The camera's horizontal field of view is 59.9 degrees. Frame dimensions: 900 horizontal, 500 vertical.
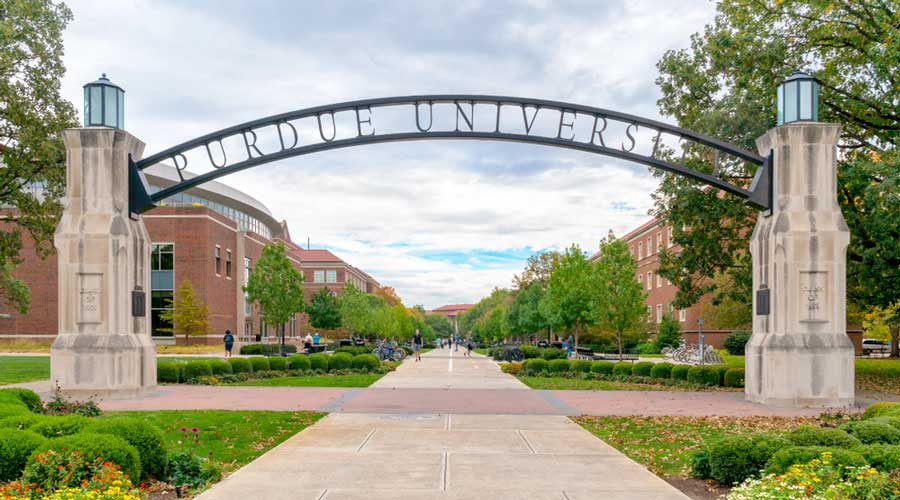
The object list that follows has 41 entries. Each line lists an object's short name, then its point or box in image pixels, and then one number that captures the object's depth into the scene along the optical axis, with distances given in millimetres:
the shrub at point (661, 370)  23188
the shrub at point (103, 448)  6965
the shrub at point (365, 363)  27594
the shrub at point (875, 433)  8016
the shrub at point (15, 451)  7098
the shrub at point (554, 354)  33803
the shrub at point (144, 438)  7754
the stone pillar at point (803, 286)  15523
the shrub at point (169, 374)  21266
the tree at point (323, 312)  66562
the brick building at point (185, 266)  53125
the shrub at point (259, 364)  24875
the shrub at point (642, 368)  24250
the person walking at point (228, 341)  38562
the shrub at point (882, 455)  7070
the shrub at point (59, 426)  7809
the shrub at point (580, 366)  26422
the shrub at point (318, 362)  26375
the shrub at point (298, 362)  25938
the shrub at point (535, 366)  27375
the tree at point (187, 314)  50969
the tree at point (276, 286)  44156
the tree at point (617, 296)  32875
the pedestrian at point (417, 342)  45734
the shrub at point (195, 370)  21328
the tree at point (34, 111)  21625
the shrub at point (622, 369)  24938
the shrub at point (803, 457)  6914
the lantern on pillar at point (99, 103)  17188
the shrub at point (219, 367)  22547
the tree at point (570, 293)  42156
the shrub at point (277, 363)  25594
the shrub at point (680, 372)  22191
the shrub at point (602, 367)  25781
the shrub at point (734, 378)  20703
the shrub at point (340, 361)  26828
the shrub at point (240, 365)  23852
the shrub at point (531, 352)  37938
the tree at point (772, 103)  19203
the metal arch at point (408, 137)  17453
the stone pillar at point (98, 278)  16281
